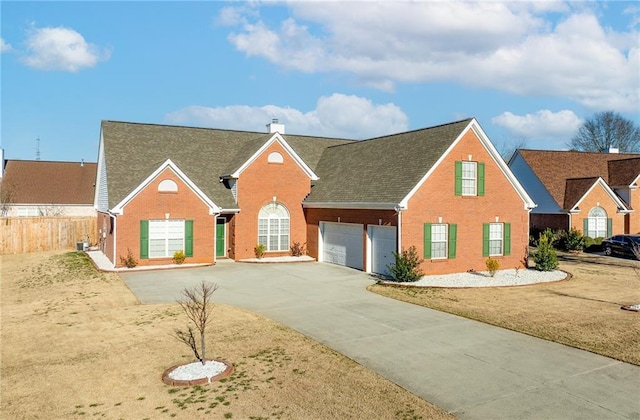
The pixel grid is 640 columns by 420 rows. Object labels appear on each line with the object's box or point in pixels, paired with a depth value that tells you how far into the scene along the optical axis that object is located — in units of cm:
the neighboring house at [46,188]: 4216
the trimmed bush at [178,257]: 2416
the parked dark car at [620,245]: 2916
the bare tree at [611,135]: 7100
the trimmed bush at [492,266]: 2144
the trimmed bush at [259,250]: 2681
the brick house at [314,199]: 2188
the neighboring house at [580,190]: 3425
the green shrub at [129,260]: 2312
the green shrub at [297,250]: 2811
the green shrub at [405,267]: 1989
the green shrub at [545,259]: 2322
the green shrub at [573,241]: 3253
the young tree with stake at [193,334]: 973
